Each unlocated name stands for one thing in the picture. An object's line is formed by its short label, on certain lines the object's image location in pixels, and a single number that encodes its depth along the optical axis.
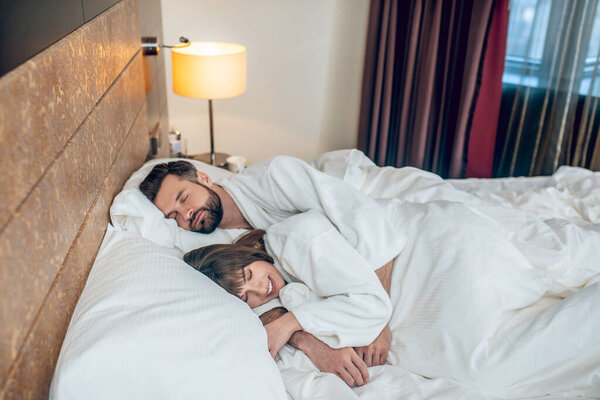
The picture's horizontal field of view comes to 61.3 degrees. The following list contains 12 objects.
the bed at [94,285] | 0.70
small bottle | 2.34
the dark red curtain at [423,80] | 2.46
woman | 1.18
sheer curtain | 2.19
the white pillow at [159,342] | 0.82
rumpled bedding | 1.08
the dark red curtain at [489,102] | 2.36
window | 2.16
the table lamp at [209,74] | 2.16
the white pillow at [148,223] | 1.28
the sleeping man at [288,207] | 1.20
